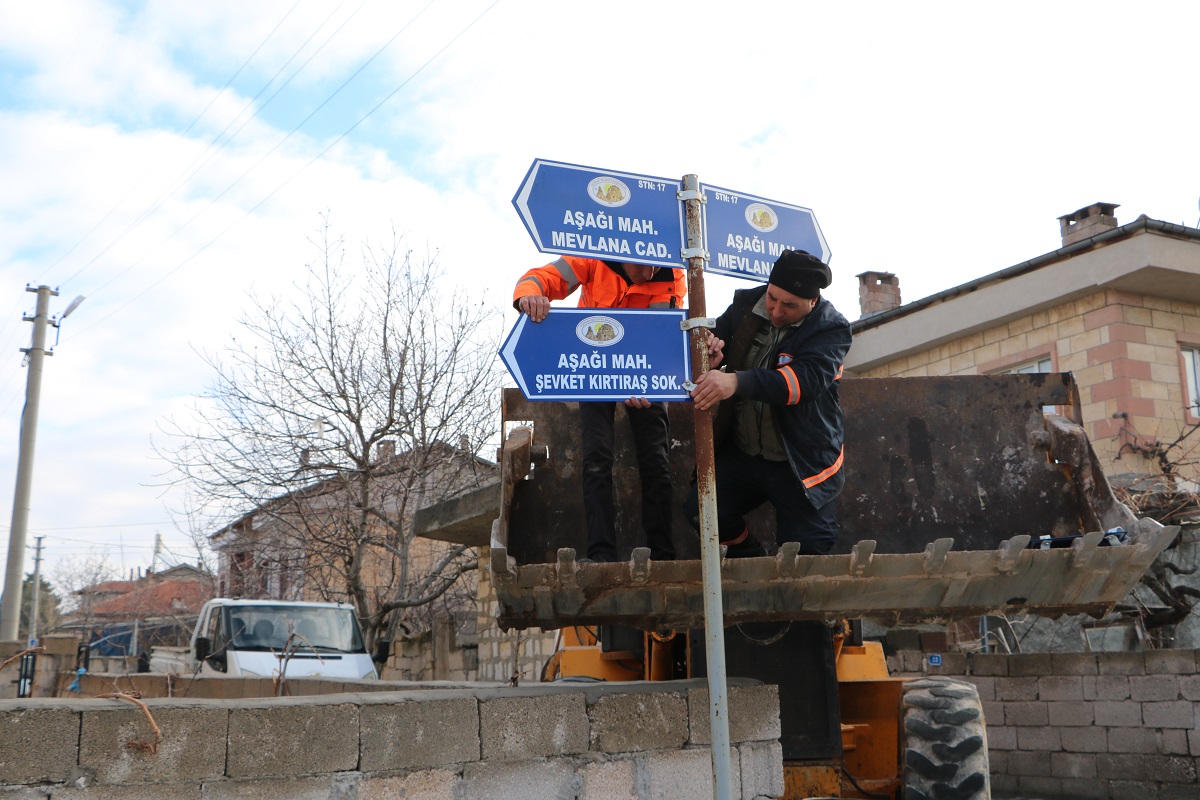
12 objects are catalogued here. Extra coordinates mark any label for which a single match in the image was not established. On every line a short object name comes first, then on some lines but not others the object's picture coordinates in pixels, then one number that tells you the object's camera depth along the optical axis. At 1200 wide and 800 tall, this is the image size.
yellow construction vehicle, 3.86
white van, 12.00
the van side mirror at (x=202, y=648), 11.04
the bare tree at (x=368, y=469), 13.84
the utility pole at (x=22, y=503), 20.67
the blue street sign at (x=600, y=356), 3.70
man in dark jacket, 4.19
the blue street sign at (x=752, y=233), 4.00
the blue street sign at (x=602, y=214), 3.74
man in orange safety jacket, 4.57
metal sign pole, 3.47
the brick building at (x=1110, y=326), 14.77
